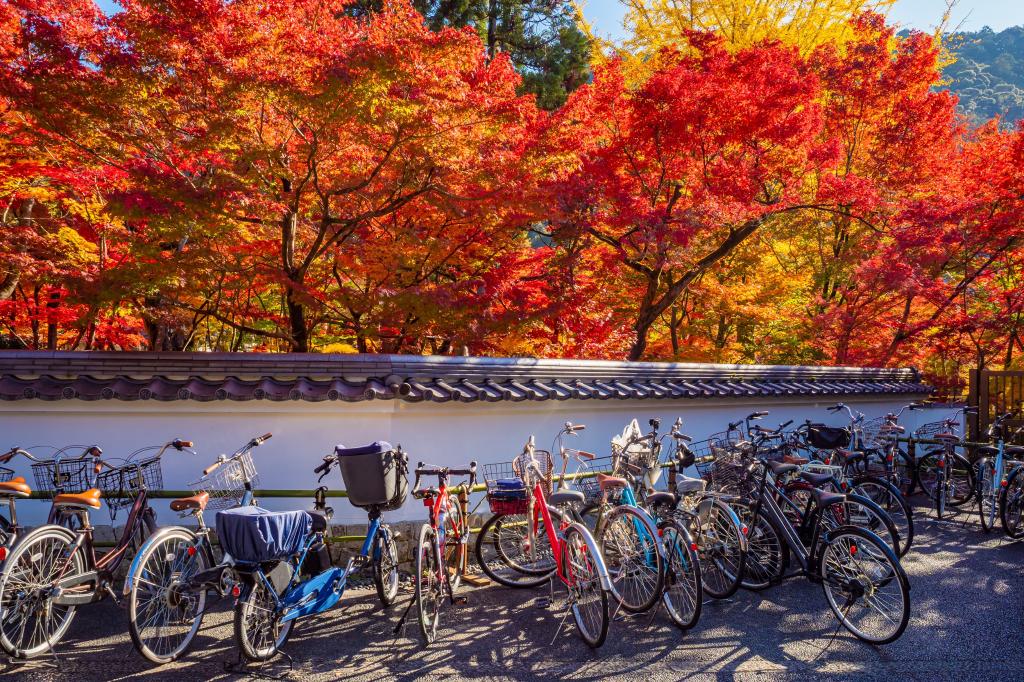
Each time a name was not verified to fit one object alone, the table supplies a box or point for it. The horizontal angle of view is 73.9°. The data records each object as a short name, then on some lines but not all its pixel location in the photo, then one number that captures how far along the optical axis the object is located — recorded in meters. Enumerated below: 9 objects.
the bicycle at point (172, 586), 4.62
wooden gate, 14.17
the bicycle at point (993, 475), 8.73
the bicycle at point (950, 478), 9.60
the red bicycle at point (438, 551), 5.18
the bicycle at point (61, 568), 4.70
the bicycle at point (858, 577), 5.00
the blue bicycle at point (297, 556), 4.53
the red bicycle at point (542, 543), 5.00
